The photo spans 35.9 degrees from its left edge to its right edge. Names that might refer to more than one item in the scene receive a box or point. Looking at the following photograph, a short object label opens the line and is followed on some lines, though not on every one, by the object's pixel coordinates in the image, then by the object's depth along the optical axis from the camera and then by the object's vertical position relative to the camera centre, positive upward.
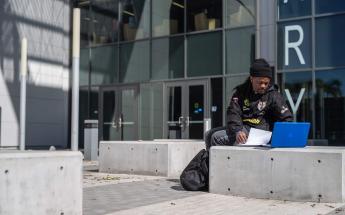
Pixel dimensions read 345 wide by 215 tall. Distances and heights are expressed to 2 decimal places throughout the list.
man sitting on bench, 7.19 +0.33
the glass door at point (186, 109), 18.53 +0.73
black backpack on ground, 7.57 -0.65
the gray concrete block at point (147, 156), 10.34 -0.54
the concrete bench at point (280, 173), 6.39 -0.54
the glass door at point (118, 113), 20.42 +0.64
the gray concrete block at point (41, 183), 4.39 -0.47
